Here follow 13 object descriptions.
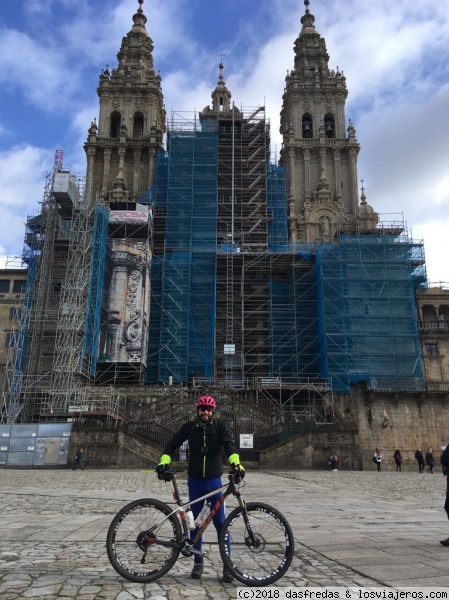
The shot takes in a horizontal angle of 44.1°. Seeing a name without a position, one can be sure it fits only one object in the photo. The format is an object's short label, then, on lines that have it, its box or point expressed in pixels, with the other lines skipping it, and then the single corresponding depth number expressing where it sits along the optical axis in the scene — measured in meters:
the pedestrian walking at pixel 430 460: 30.68
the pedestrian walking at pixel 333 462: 29.32
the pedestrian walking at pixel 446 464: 7.43
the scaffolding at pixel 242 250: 44.34
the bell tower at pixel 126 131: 53.00
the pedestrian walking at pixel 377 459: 30.72
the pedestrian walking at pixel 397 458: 31.92
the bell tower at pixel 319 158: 51.34
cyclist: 5.80
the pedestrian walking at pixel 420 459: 30.31
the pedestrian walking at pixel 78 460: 27.75
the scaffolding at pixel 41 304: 39.00
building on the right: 44.72
